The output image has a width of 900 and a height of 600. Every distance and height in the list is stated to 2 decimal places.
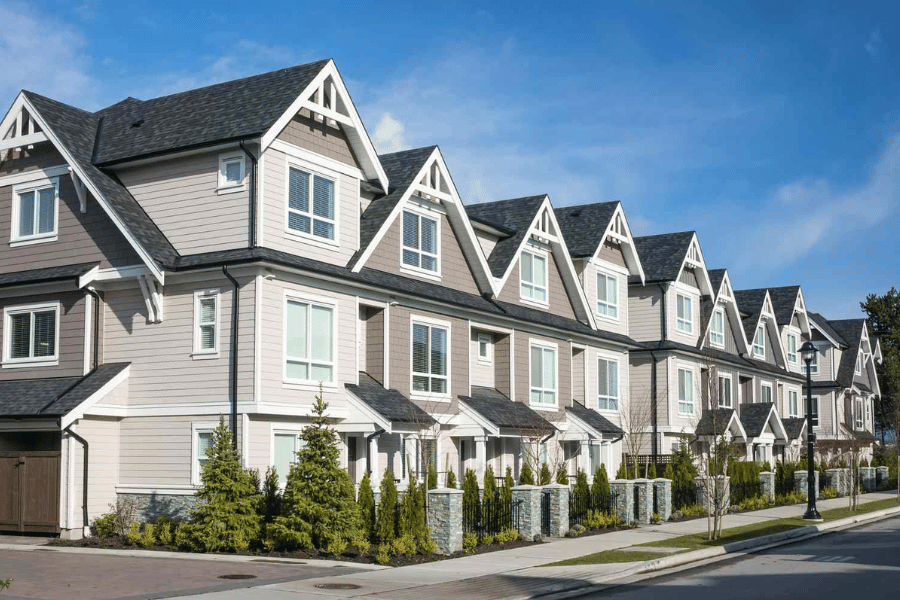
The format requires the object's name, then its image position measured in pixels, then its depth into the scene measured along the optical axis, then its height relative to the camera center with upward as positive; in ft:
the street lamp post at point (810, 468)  107.65 -6.19
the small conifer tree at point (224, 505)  73.10 -6.83
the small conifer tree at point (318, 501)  71.67 -6.45
